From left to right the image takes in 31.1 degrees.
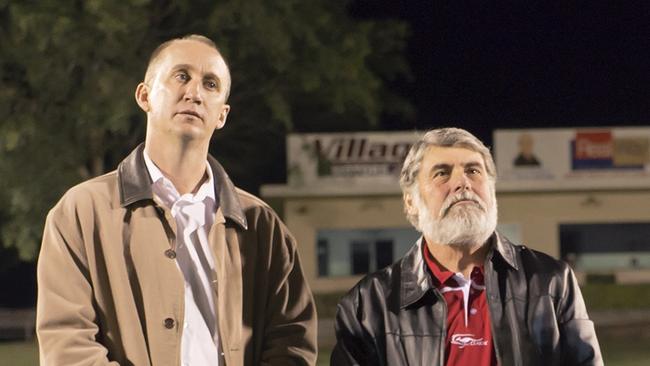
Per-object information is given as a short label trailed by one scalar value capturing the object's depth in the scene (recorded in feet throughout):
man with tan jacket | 10.70
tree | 61.41
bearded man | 11.22
